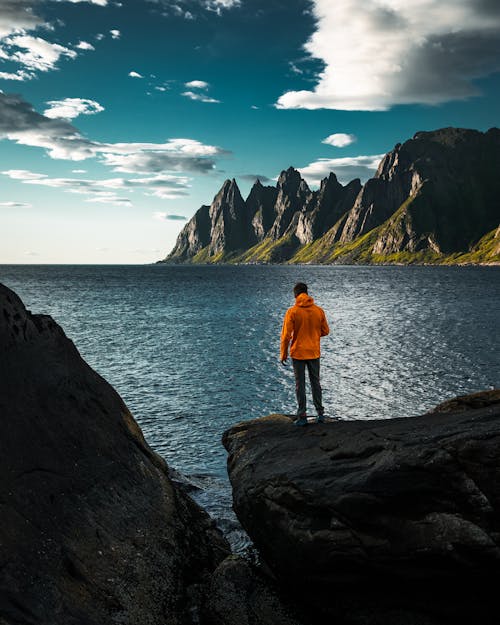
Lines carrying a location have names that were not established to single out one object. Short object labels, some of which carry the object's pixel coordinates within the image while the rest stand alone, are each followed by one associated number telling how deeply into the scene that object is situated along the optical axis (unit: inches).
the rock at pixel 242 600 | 407.2
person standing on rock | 554.9
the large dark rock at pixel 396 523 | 367.2
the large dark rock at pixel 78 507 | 335.3
